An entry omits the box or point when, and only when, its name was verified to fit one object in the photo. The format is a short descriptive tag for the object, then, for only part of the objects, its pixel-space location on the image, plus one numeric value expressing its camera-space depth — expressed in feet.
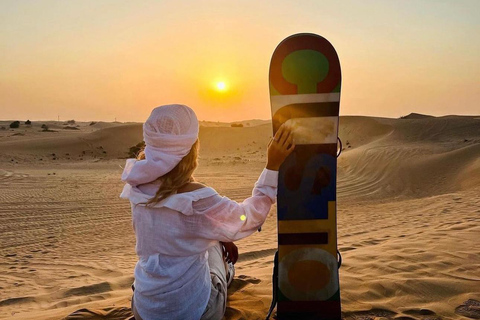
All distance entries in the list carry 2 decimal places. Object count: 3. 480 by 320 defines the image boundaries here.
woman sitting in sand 8.47
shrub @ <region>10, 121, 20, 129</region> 157.08
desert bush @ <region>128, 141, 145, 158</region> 93.09
